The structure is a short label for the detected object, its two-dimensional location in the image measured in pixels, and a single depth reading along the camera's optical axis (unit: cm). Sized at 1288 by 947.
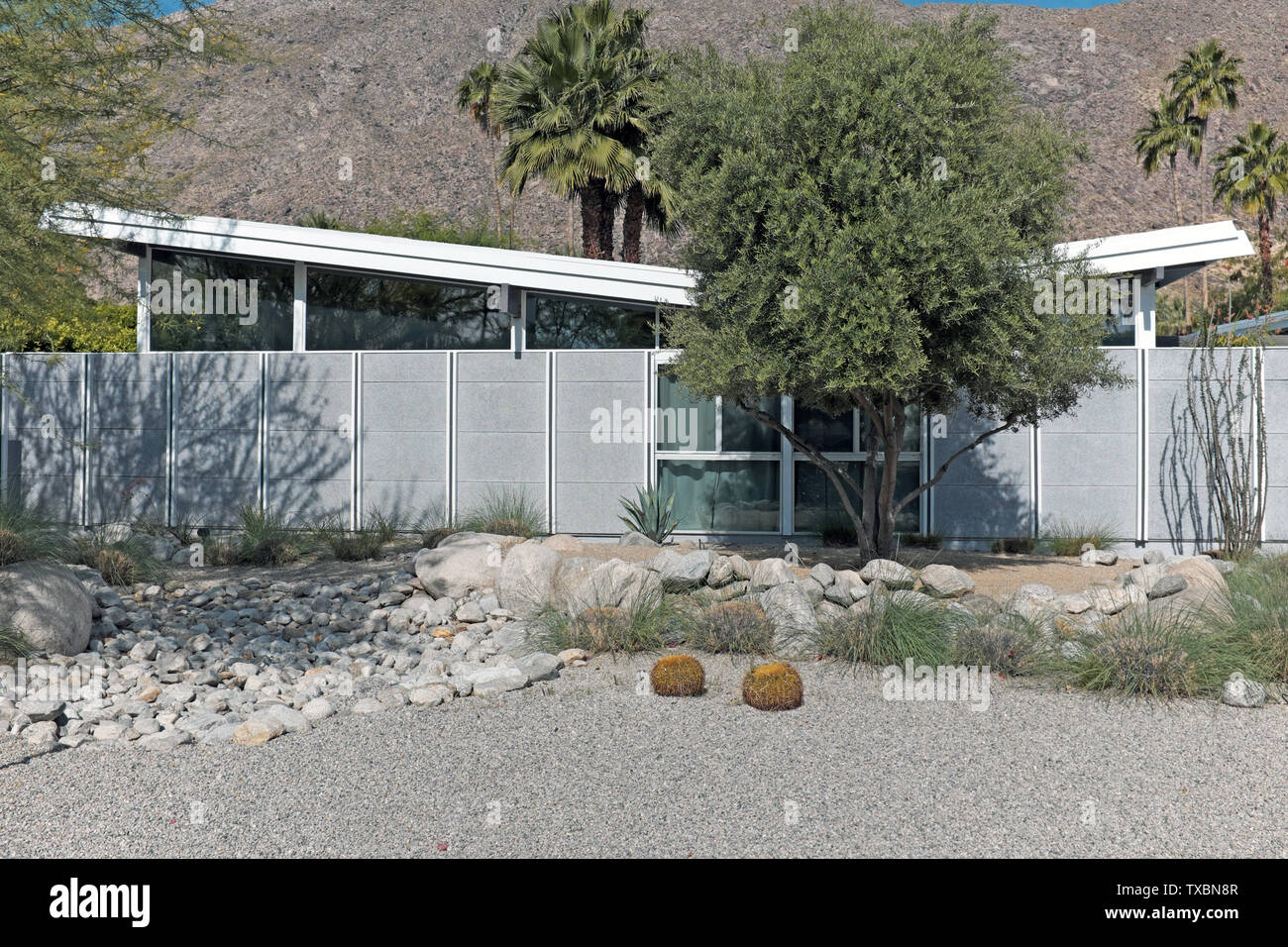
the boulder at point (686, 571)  872
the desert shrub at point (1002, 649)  697
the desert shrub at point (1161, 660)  642
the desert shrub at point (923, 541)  1261
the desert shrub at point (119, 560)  1009
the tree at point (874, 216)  835
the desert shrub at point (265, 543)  1158
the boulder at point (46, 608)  759
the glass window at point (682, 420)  1321
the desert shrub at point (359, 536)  1181
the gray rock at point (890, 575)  855
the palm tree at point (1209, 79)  3259
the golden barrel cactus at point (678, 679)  653
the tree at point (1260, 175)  3127
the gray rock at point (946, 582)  862
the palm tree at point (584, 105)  1806
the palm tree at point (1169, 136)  3372
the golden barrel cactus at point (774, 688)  621
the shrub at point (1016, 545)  1249
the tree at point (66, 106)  734
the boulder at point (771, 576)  870
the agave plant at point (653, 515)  1266
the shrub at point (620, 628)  770
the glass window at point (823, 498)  1295
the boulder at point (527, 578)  911
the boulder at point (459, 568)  974
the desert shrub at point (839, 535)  1263
